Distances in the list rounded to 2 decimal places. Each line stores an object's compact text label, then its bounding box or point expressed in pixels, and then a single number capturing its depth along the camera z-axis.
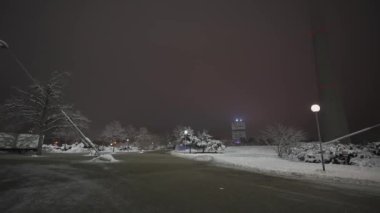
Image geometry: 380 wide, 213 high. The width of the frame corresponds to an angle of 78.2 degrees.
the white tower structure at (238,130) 125.31
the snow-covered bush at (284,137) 28.81
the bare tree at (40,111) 33.41
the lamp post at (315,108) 14.19
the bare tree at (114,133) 88.94
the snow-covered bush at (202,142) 49.50
